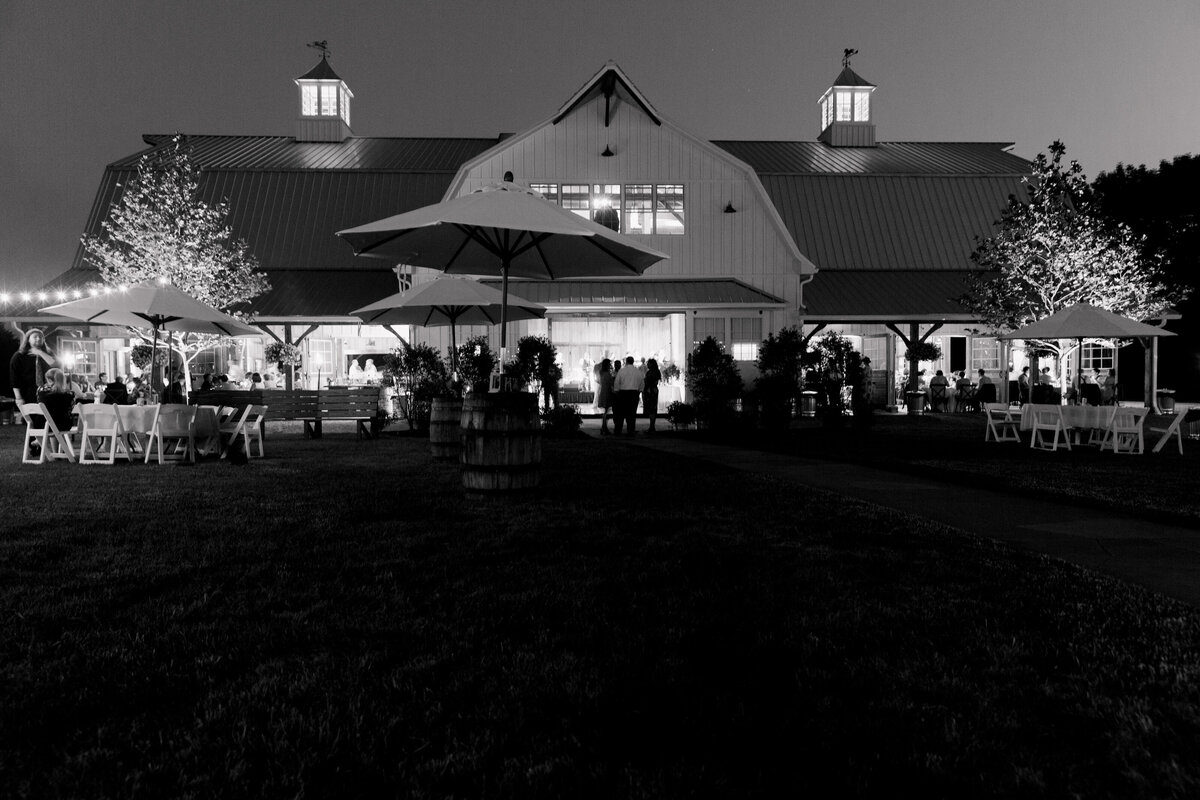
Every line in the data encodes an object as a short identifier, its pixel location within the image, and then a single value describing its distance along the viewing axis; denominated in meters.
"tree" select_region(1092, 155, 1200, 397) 35.53
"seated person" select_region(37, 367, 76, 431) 11.16
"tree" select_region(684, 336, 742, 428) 17.14
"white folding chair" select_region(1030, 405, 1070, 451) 13.00
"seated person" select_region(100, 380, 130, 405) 13.47
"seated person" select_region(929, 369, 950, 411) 27.11
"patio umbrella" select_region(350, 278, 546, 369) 12.48
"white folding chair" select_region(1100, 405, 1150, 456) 12.52
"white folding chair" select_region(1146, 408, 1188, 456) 12.43
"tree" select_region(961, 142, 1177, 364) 19.78
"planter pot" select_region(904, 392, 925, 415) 25.23
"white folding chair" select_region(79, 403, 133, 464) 10.59
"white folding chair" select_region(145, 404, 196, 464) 10.75
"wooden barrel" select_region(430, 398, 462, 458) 10.93
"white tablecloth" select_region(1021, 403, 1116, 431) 12.75
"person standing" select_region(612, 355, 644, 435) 16.53
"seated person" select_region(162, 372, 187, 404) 12.71
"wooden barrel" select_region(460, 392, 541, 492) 7.35
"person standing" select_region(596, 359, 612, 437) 17.11
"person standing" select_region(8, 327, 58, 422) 11.33
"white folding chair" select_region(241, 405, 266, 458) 11.30
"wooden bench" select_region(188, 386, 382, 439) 15.64
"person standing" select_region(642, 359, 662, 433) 17.58
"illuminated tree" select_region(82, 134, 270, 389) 22.25
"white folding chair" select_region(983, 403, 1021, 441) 14.42
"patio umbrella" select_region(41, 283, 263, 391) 11.41
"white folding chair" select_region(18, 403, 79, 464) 10.48
